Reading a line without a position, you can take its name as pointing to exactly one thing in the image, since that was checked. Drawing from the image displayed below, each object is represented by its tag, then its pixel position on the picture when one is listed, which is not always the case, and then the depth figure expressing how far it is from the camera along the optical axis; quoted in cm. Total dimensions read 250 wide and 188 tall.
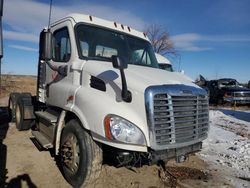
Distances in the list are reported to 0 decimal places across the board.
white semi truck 268
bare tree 2940
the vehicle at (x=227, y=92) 1246
